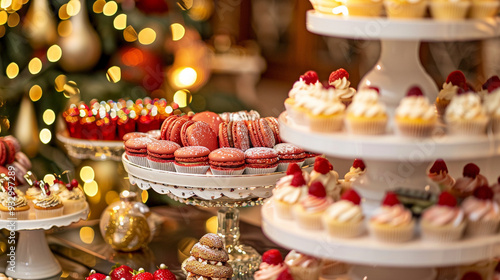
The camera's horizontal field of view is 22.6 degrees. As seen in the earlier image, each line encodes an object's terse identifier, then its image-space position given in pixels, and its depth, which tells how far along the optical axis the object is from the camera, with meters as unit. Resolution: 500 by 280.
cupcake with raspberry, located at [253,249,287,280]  1.41
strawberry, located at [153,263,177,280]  1.63
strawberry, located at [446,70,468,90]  1.47
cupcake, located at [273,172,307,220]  1.38
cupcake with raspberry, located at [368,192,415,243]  1.30
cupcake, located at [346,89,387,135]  1.32
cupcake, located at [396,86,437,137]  1.30
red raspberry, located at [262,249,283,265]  1.42
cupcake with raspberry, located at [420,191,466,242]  1.30
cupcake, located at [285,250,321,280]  1.42
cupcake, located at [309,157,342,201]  1.43
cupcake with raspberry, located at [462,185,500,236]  1.32
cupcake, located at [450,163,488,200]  1.41
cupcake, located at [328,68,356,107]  1.50
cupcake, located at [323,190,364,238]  1.32
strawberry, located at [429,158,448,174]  1.47
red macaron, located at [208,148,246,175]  1.62
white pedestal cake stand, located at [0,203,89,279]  1.74
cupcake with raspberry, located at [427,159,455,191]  1.42
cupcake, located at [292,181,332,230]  1.35
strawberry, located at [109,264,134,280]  1.65
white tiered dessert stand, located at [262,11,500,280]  1.29
